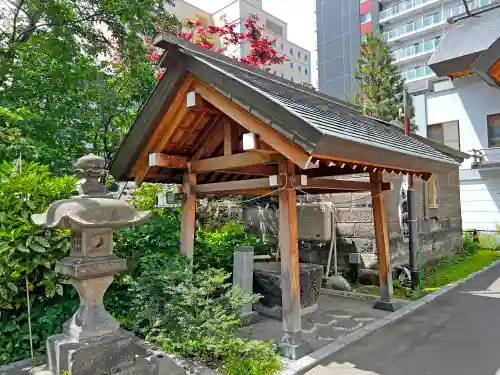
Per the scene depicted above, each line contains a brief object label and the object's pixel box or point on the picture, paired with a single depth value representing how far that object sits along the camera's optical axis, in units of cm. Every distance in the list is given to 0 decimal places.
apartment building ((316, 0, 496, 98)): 3148
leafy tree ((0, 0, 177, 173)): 667
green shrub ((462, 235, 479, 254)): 1340
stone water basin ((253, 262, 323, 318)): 644
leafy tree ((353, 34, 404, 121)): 2195
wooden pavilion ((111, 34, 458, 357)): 412
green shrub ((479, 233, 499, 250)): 1427
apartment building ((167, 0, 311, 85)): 3806
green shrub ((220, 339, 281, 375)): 393
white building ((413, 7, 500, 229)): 1656
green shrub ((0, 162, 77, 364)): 450
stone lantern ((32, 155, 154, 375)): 392
